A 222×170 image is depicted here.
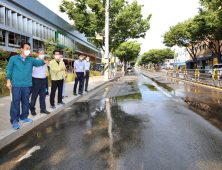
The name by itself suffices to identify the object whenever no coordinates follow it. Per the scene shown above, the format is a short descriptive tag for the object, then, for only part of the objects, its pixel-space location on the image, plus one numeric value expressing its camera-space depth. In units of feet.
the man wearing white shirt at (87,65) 31.32
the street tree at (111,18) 74.95
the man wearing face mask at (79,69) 27.94
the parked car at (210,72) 40.28
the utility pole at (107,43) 60.44
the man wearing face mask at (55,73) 19.26
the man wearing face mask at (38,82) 15.70
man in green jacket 12.64
